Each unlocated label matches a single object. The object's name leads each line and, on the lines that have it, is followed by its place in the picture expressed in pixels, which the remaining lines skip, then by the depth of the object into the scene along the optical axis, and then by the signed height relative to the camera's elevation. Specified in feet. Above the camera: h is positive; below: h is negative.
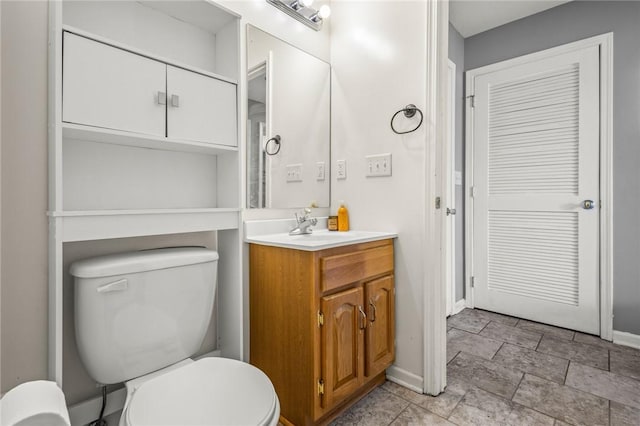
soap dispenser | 6.42 -0.13
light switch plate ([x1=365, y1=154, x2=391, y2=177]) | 5.88 +0.87
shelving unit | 3.26 +0.64
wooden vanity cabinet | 4.37 -1.62
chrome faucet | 5.73 -0.23
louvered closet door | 7.98 +0.62
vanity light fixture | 5.87 +3.73
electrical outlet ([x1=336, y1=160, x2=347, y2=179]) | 6.59 +0.87
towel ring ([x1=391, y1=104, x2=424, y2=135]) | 5.44 +1.71
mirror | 5.62 +1.62
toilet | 2.95 -1.50
